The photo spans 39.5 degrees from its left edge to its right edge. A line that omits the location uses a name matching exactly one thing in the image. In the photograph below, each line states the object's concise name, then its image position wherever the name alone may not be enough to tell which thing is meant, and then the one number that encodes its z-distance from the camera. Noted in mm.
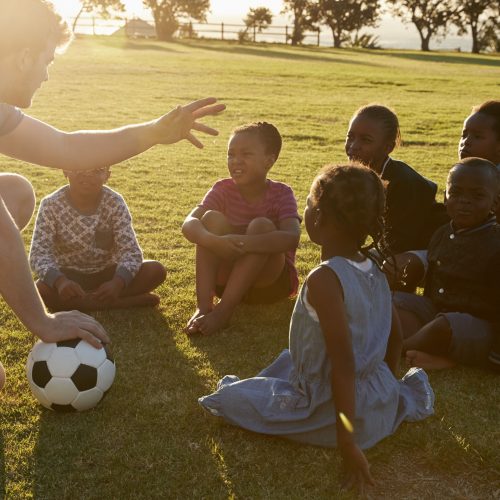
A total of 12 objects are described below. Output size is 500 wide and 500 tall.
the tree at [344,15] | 62688
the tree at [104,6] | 66981
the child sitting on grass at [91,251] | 4734
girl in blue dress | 2914
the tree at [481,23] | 61719
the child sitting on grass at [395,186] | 4949
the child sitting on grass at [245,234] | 4555
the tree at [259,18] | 61538
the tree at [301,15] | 63094
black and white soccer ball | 3369
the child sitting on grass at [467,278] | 4043
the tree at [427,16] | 64500
